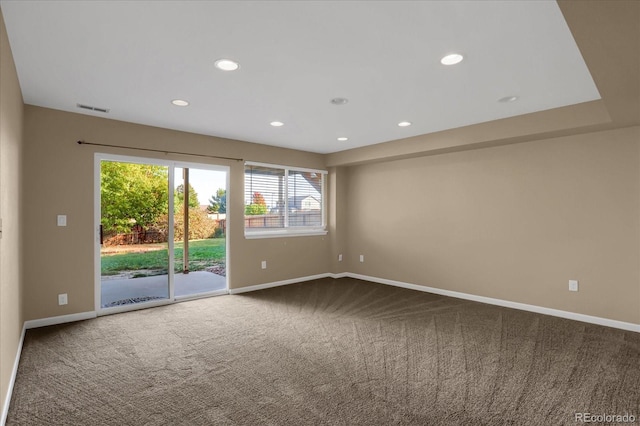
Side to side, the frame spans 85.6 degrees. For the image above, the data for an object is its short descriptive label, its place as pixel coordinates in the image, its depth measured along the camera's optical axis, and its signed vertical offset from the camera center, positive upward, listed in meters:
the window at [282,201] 5.73 +0.35
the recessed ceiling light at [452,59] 2.55 +1.20
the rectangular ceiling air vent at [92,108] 3.78 +1.29
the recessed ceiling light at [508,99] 3.43 +1.18
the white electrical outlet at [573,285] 4.11 -0.84
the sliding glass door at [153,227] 4.44 -0.07
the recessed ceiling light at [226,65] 2.65 +1.23
